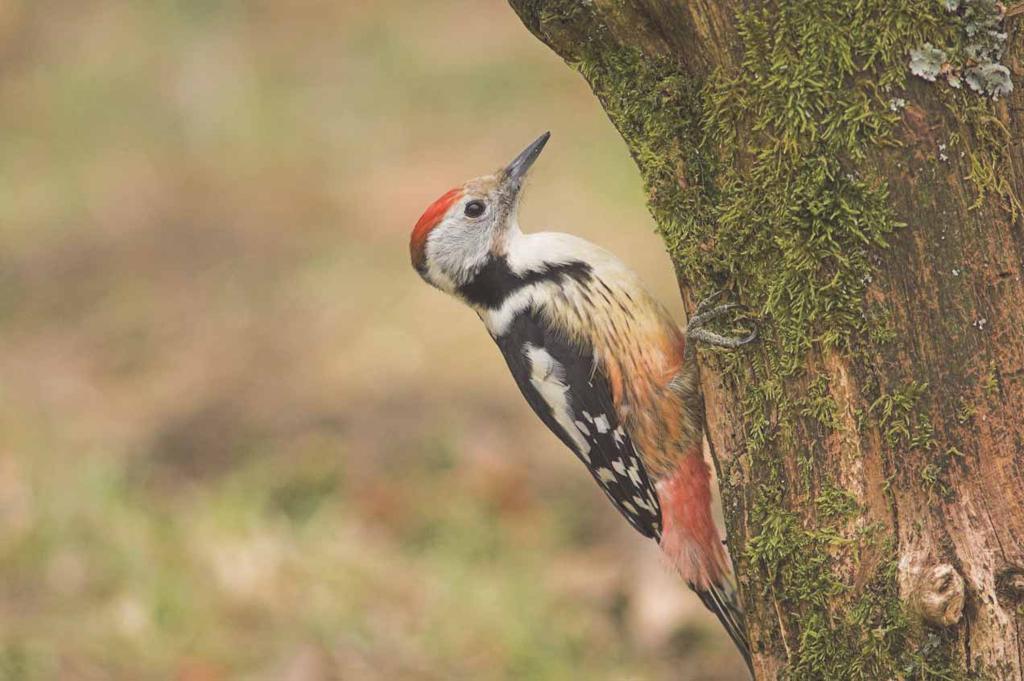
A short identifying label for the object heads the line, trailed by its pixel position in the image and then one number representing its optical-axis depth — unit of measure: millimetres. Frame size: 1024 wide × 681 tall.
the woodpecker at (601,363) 6648
